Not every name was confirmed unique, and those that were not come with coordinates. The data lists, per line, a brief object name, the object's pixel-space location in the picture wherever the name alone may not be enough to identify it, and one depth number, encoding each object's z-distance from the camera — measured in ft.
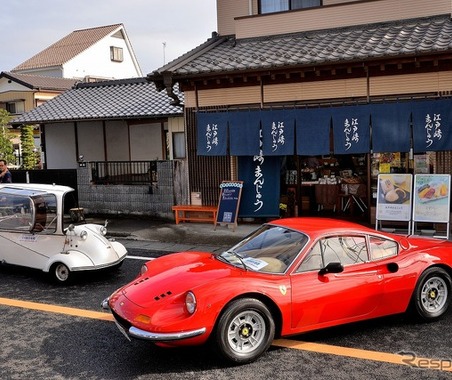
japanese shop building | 34.78
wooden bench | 41.98
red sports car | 15.33
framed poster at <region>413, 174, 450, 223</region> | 32.96
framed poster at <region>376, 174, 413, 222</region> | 34.37
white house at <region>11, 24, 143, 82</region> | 129.80
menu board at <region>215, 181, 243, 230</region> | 40.22
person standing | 40.57
